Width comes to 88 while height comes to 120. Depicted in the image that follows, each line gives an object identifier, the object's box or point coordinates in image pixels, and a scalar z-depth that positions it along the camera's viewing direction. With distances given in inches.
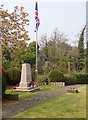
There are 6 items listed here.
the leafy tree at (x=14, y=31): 428.8
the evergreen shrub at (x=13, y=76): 701.3
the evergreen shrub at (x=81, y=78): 846.8
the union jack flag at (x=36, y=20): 812.3
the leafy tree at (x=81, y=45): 1213.1
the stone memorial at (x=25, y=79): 524.7
